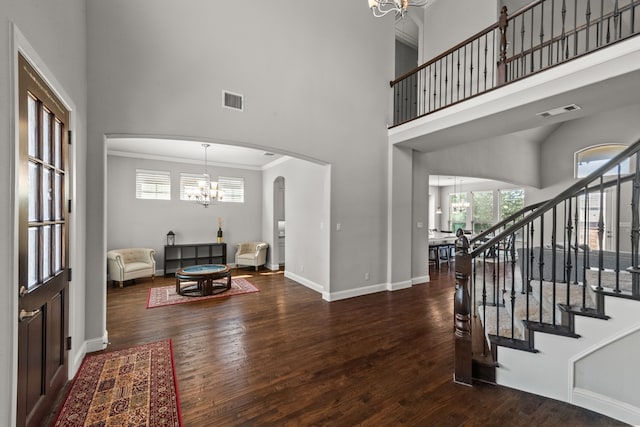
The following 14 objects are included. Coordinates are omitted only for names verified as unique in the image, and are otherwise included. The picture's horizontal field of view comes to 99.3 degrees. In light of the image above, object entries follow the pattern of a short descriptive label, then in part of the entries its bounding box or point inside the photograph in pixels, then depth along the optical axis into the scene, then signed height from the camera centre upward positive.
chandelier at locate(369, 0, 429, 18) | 2.44 +1.92
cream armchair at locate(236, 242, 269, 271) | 7.29 -1.16
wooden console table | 6.92 -1.16
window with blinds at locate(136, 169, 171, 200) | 6.72 +0.68
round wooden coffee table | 5.00 -1.24
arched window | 7.21 +1.61
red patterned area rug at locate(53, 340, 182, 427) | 1.98 -1.51
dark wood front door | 1.58 -0.26
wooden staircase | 1.90 -0.94
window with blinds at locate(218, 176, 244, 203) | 7.76 +0.70
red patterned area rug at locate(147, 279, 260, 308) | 4.65 -1.55
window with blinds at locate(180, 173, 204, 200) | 7.21 +0.85
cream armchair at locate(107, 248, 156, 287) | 5.59 -1.16
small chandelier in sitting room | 6.18 +0.45
